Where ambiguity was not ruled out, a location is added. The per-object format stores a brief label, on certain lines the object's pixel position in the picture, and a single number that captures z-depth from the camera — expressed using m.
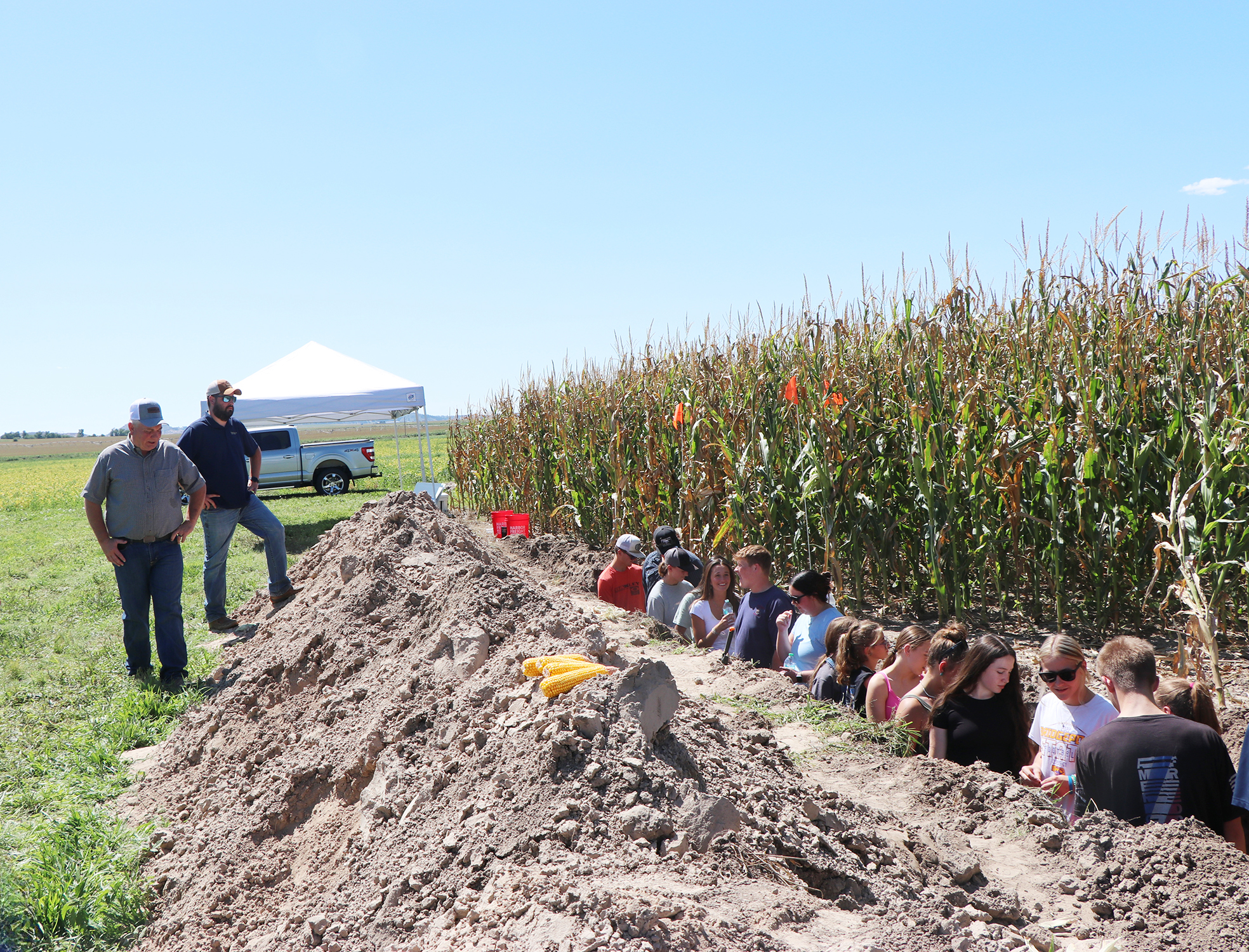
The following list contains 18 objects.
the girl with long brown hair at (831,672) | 4.66
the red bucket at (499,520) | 12.55
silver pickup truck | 20.86
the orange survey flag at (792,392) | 6.96
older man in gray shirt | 5.59
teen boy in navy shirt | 5.50
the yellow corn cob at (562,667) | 3.19
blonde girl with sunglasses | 3.49
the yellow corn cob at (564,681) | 2.98
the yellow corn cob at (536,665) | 3.29
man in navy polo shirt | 6.77
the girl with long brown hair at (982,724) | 3.81
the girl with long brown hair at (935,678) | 3.95
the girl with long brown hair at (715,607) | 6.25
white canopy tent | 12.98
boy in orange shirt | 7.80
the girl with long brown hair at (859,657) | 4.46
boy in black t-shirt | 2.93
